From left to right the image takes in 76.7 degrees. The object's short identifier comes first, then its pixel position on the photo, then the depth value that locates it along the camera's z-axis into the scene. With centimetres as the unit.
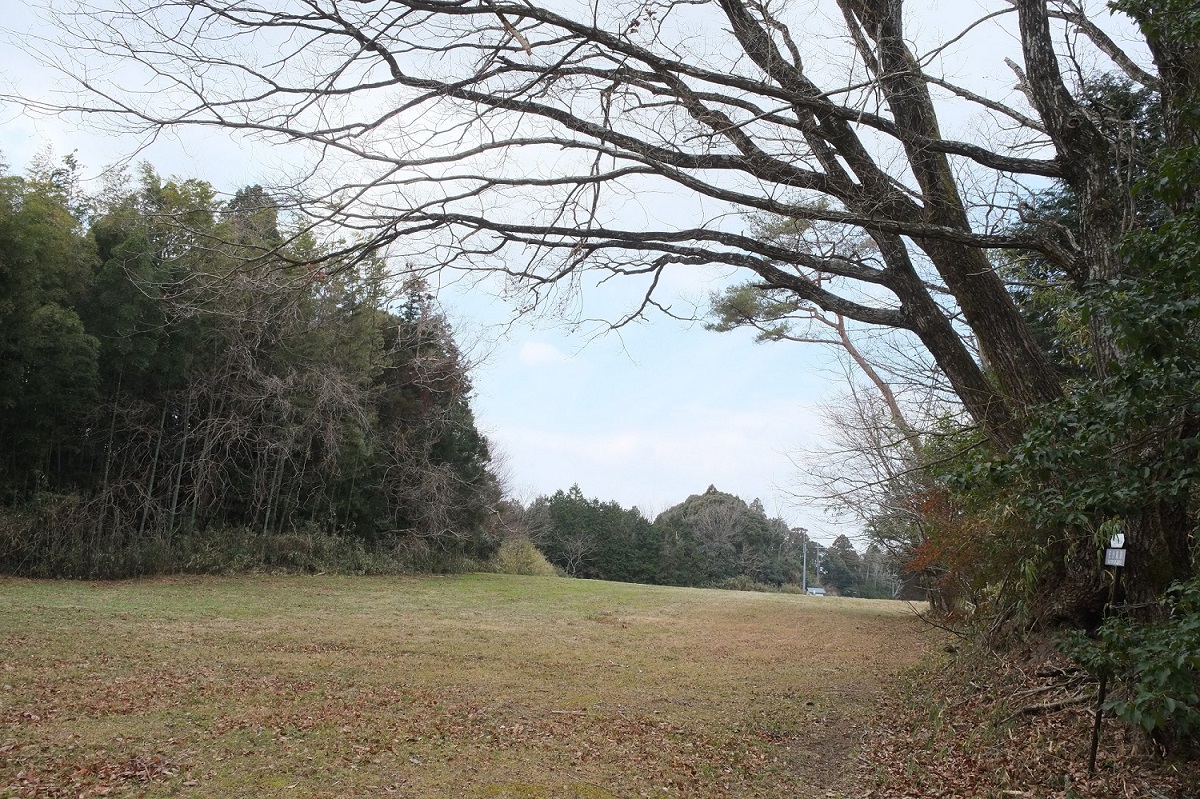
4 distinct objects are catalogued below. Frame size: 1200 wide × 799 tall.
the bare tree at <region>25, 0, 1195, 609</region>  495
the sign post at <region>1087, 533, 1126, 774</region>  416
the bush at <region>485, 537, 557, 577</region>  2499
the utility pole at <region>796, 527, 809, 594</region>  3655
